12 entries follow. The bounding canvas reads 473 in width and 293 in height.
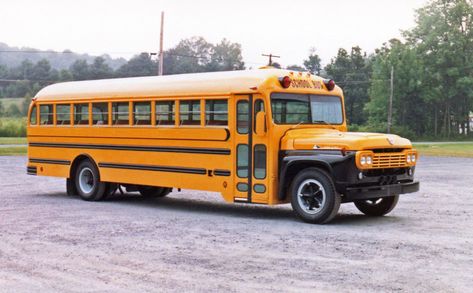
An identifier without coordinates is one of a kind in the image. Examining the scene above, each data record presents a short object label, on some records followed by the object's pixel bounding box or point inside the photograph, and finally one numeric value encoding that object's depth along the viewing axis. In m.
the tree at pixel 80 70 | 85.44
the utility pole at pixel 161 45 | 42.81
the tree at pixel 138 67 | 86.50
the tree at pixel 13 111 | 85.42
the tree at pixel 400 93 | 70.19
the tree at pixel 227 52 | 123.64
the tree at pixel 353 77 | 84.19
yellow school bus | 11.12
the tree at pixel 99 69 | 84.65
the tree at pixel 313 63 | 104.12
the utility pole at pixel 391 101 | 66.19
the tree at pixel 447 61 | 69.44
